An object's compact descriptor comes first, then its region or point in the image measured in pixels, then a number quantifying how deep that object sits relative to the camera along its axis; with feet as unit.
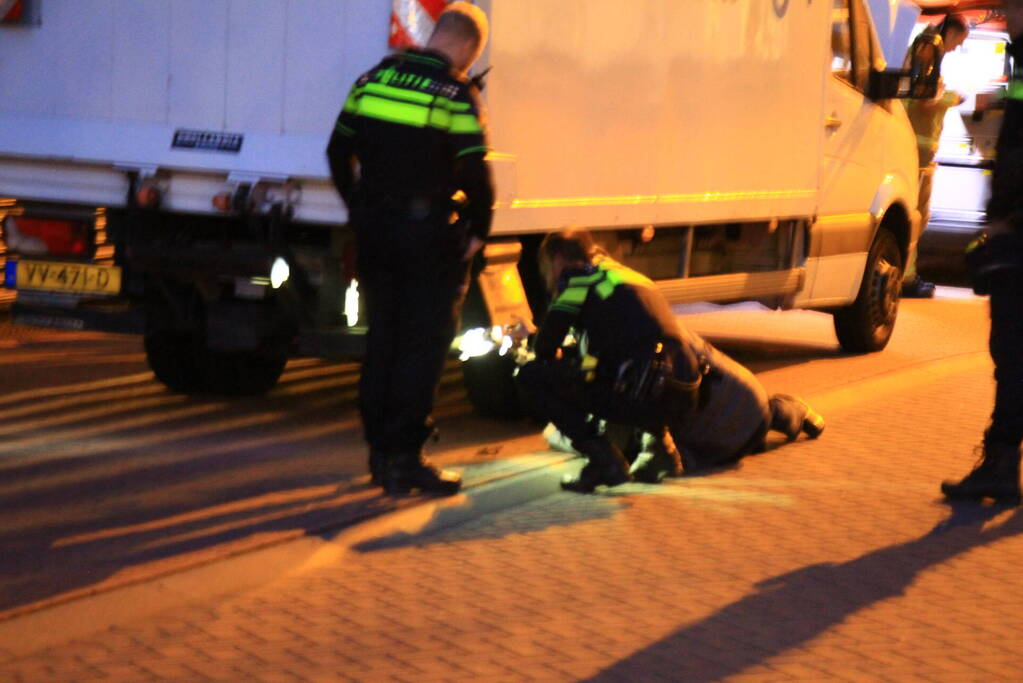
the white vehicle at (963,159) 57.93
